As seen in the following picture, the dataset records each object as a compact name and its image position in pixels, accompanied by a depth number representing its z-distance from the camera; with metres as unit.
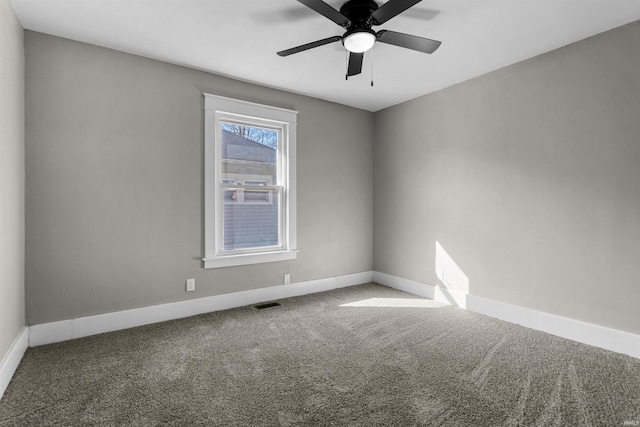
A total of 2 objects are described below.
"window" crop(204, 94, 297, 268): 3.55
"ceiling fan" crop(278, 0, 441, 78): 2.10
